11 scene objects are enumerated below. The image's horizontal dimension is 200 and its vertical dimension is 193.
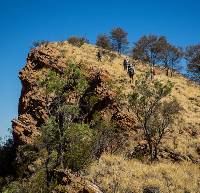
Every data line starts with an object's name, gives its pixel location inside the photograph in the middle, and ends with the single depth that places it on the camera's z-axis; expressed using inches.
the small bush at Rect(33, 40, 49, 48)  2296.8
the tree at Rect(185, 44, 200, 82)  2908.5
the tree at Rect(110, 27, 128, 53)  3260.3
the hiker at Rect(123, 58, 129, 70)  2273.0
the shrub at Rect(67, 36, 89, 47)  2773.1
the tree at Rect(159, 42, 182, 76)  2997.0
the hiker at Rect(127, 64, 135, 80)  2045.6
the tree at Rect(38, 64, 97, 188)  1202.6
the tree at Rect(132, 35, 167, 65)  3006.9
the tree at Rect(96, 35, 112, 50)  3265.3
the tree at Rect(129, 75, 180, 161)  1460.4
